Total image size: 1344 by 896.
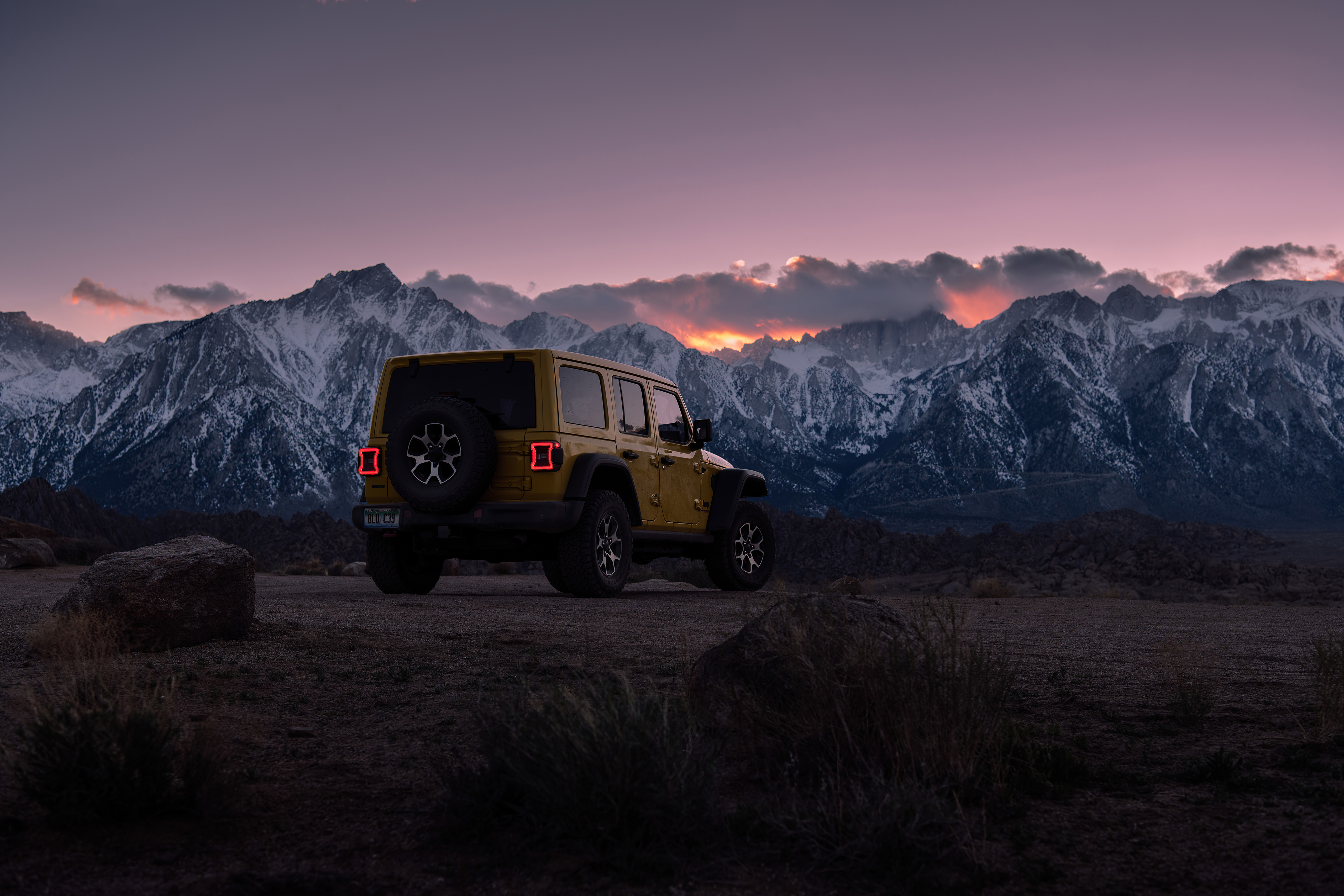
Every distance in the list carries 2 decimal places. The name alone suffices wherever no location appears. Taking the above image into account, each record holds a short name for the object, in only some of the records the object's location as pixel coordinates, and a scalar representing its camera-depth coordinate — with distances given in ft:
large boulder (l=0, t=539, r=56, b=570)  71.26
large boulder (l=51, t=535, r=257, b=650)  23.27
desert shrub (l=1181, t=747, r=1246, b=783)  14.35
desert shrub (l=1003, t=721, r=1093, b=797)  13.89
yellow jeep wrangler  35.09
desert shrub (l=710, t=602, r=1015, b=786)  13.19
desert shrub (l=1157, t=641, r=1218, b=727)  18.08
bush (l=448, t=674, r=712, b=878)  11.41
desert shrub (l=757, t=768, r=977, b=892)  11.00
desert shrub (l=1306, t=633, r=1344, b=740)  16.06
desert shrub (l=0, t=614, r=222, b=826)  12.01
